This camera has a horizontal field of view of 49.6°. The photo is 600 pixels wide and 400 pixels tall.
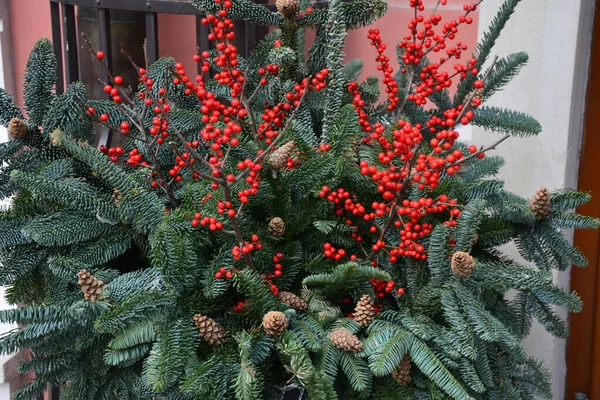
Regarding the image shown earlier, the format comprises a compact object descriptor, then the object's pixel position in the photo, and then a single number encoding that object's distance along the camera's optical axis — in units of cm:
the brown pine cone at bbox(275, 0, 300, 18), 77
